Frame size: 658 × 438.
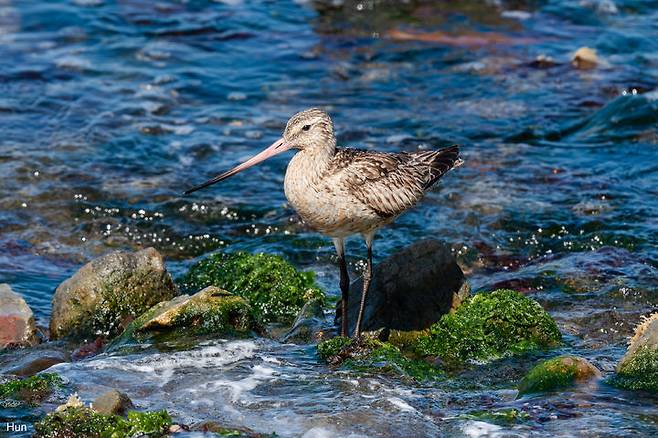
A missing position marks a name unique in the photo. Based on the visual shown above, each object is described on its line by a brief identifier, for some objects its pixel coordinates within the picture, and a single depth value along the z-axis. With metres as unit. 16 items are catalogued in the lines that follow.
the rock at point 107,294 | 17.58
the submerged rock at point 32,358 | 15.67
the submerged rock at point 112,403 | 13.06
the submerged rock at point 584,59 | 31.16
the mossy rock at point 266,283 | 18.34
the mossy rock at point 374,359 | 14.96
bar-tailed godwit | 16.41
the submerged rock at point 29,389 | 13.74
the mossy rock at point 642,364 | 13.84
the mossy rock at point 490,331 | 16.02
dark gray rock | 17.00
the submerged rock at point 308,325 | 17.02
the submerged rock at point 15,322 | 17.03
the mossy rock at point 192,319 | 16.28
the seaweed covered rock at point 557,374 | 13.95
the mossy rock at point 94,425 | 12.57
